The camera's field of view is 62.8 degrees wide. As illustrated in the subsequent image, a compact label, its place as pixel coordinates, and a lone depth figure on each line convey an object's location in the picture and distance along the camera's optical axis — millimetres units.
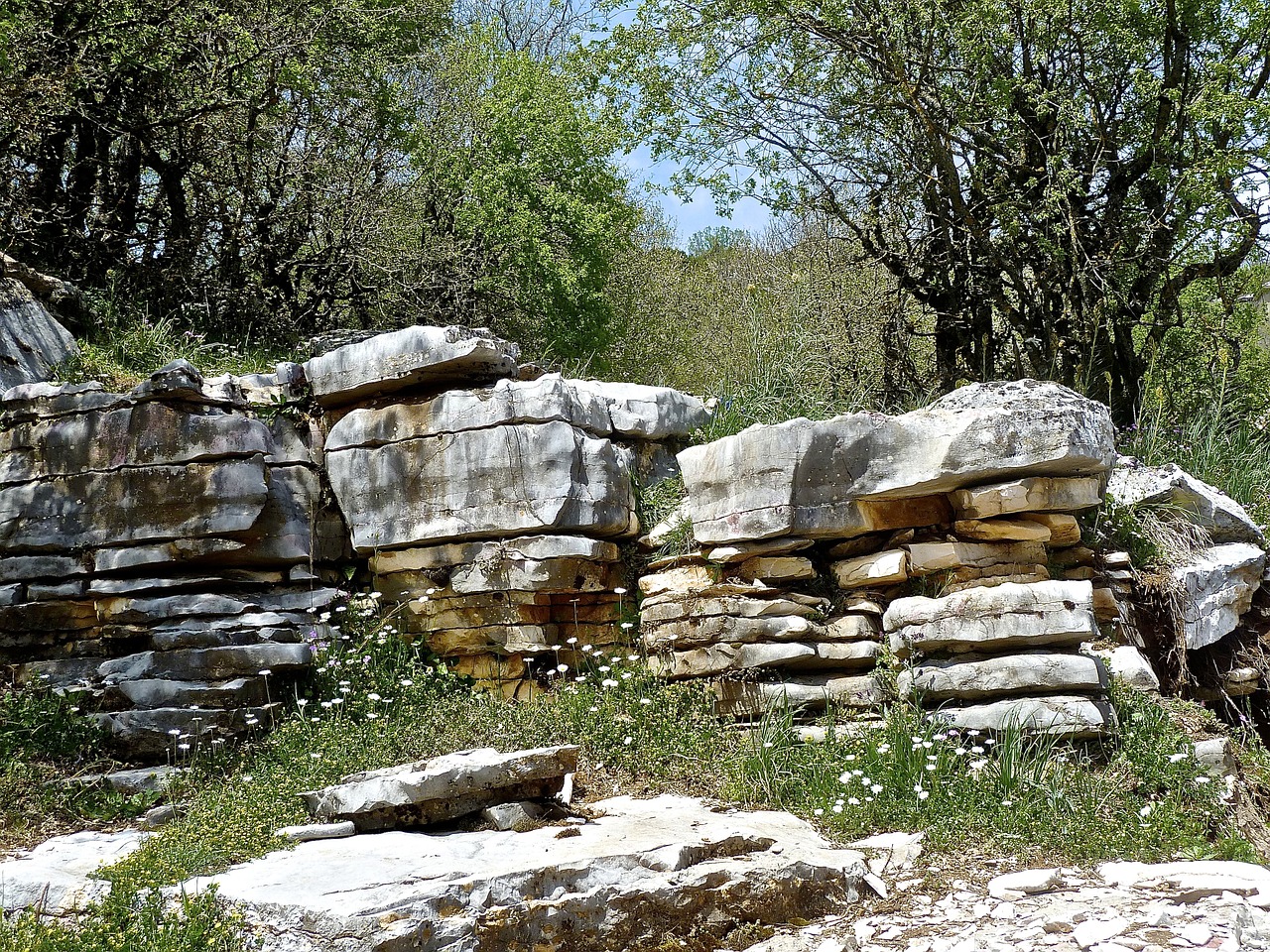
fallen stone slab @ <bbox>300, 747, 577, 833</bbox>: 4629
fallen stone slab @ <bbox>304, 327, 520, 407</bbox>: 6770
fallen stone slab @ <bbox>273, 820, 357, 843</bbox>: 4594
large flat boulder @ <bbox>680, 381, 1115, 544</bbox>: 5887
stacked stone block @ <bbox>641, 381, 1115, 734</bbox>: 5914
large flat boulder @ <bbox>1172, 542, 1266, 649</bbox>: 6781
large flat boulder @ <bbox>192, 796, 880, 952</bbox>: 3656
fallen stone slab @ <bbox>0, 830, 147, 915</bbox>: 3932
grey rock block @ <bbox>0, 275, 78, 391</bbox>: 7277
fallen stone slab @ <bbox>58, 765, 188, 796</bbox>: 5531
